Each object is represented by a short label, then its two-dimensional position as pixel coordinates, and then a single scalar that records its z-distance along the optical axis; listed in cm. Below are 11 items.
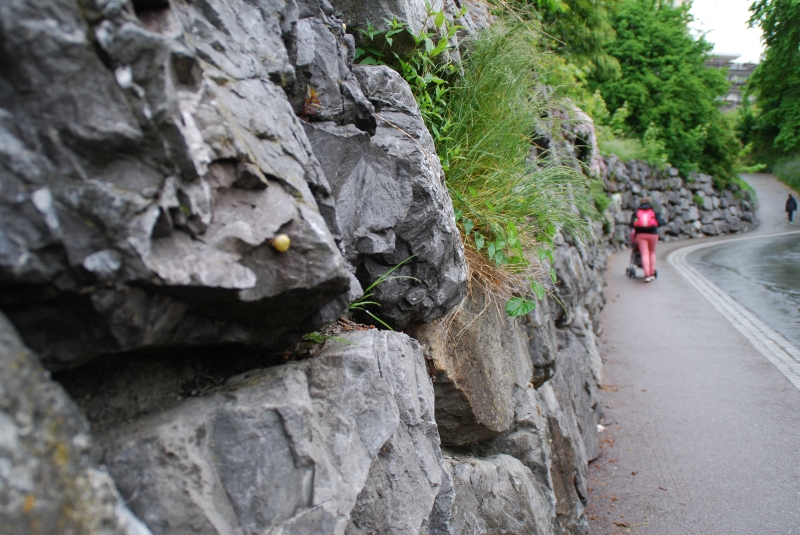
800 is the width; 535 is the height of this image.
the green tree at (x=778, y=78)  2112
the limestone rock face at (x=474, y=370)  290
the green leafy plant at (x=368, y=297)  243
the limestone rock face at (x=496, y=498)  270
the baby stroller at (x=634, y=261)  1140
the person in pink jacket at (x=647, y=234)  1092
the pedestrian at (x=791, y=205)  2522
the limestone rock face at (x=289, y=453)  128
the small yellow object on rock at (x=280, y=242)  136
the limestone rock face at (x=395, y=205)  231
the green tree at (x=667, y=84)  2050
